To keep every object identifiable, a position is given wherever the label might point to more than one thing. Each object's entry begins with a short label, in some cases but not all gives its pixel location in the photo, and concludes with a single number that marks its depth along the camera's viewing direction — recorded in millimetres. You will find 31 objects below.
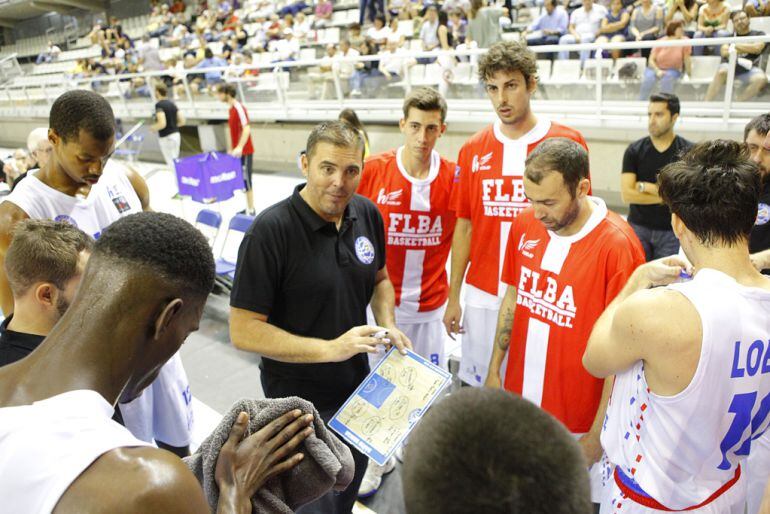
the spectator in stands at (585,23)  8211
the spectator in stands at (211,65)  11625
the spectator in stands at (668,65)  6203
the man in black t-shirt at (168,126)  9266
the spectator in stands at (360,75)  9336
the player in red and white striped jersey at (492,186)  2748
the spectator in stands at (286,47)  12517
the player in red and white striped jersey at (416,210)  2947
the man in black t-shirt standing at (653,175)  3842
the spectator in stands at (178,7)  19516
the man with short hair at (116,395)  811
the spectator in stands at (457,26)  9562
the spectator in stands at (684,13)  7359
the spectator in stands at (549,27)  8398
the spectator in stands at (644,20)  7551
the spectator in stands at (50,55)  21750
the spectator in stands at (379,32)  10539
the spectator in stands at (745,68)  5719
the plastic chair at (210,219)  5424
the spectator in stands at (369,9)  12369
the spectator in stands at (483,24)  8789
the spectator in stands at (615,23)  7969
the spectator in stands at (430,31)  9906
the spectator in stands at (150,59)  14812
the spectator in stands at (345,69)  9535
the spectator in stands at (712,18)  6672
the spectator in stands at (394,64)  8709
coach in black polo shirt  1914
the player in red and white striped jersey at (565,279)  2070
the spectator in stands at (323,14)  13617
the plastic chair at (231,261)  4984
